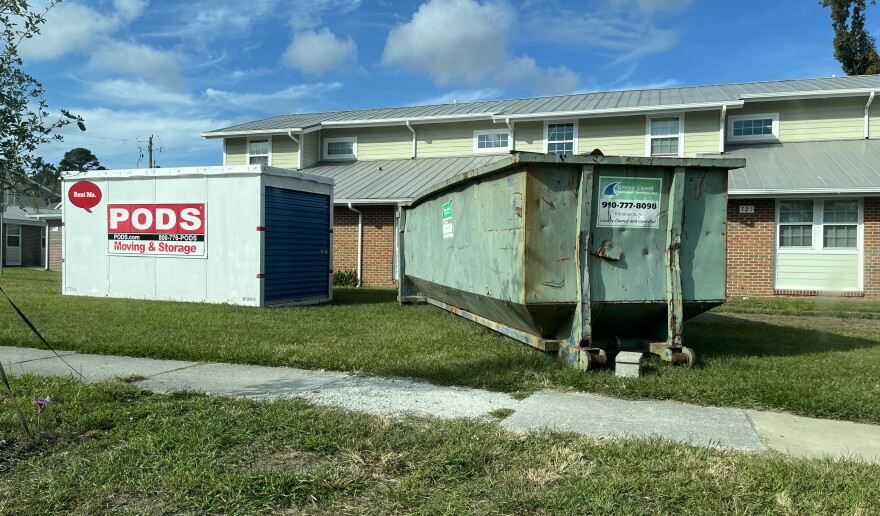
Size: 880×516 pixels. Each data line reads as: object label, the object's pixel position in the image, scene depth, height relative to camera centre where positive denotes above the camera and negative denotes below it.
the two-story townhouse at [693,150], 15.23 +3.22
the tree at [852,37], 31.44 +10.86
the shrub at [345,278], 18.94 -0.93
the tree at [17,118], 3.64 +0.75
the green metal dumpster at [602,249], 6.18 +0.01
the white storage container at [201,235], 12.60 +0.24
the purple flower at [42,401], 4.13 -1.04
